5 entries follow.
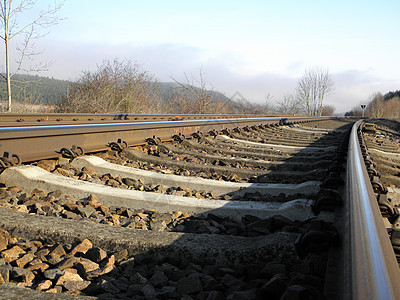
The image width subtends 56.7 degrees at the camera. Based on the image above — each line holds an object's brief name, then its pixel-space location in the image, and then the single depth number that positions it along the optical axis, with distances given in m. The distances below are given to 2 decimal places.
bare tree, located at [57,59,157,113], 13.05
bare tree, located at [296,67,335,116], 56.62
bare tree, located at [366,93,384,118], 65.81
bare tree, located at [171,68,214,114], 18.53
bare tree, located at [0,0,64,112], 11.29
